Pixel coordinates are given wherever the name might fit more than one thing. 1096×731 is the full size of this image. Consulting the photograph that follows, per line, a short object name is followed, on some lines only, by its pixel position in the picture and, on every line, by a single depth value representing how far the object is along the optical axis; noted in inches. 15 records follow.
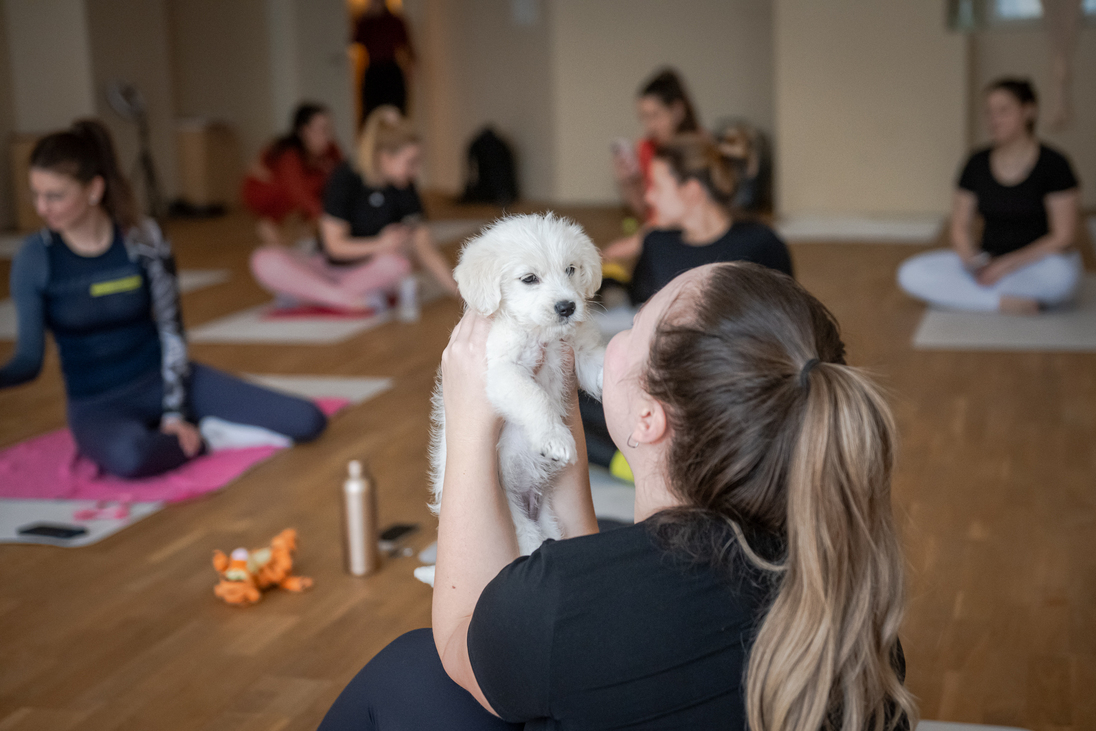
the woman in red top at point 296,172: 255.9
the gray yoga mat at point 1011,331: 177.0
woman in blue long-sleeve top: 116.1
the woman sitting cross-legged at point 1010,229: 191.2
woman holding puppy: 36.2
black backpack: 412.2
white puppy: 50.9
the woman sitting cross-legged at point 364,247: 214.7
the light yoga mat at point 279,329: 198.5
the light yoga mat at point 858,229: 305.3
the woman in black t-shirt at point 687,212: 129.0
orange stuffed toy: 91.7
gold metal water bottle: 96.1
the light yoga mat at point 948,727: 69.9
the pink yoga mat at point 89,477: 117.8
